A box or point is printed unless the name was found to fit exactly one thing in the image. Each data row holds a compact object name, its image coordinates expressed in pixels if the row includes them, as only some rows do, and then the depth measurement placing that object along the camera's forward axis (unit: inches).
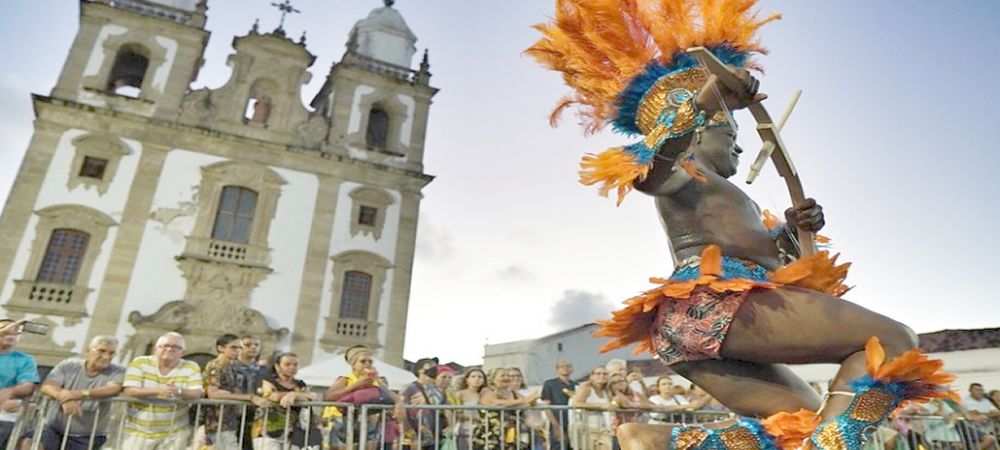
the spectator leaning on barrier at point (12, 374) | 181.3
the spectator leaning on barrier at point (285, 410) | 212.2
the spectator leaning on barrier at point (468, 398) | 247.9
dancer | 69.3
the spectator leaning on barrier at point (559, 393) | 248.7
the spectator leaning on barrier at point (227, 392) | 204.4
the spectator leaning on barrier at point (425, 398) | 246.2
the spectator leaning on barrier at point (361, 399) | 226.7
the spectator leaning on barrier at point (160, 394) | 190.5
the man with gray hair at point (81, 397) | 182.9
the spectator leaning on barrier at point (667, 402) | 250.4
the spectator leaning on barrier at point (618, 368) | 273.7
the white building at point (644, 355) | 402.6
